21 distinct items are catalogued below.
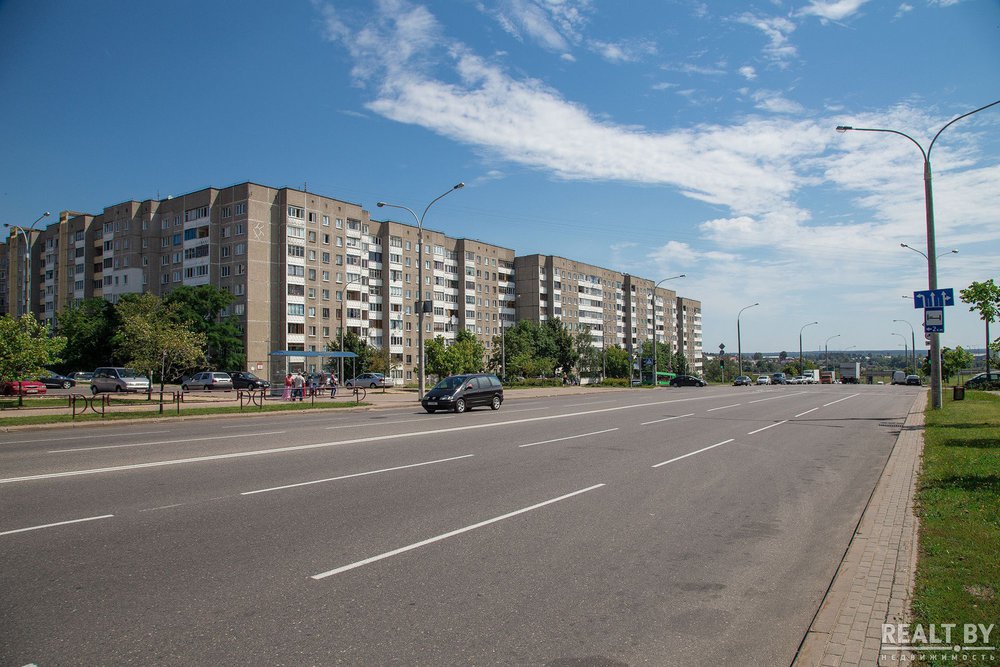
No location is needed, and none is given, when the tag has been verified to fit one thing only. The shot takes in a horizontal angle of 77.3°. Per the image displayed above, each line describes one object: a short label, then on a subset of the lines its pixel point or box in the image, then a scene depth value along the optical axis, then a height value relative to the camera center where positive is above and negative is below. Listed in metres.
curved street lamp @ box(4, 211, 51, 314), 42.24 +6.56
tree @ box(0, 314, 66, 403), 26.88 +0.65
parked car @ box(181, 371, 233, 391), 50.41 -1.62
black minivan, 26.50 -1.52
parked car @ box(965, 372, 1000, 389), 49.59 -2.57
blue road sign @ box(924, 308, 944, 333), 21.53 +1.08
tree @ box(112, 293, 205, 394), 31.73 +0.83
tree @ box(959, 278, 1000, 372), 16.81 +1.46
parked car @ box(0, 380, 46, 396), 34.53 -1.42
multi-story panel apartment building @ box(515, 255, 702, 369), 124.62 +12.41
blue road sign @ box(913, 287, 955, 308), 21.80 +1.89
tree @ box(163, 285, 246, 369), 71.69 +4.46
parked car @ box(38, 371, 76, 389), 52.56 -1.55
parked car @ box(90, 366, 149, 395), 41.66 -1.16
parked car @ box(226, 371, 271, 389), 54.63 -1.78
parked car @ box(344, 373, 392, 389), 62.38 -2.15
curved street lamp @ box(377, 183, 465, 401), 34.54 +1.84
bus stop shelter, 76.88 -0.55
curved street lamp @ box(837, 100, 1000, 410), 22.42 +3.25
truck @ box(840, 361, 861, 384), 88.69 -2.82
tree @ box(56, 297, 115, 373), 78.88 +3.45
